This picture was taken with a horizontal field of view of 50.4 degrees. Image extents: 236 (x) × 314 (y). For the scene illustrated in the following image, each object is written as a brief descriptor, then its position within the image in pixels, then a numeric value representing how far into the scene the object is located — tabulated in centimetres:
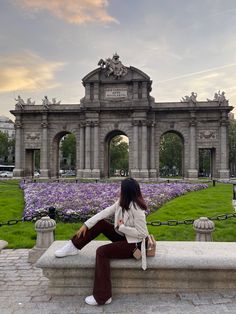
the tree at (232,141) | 5586
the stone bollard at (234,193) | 1517
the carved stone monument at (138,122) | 3353
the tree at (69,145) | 7062
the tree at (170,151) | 6480
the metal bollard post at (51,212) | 889
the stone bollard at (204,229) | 702
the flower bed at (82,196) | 1215
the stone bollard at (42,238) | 700
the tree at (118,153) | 6898
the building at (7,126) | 10668
